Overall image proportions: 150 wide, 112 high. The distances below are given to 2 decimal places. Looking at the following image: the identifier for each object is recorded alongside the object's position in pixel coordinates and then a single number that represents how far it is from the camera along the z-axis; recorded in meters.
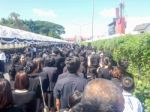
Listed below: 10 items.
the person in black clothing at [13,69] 3.20
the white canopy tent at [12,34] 10.80
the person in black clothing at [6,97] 1.52
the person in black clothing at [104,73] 2.65
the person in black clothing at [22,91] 1.97
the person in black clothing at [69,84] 2.07
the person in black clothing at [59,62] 4.00
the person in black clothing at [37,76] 2.63
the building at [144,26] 27.33
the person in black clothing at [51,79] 3.23
